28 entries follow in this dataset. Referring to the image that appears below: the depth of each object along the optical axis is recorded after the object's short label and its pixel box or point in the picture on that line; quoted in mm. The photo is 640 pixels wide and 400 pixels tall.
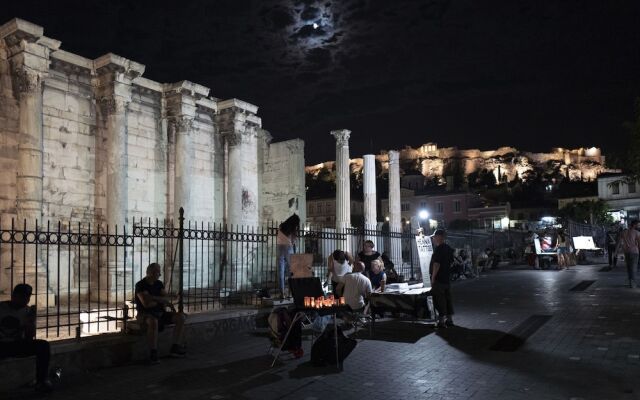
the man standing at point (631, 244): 14406
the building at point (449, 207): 76375
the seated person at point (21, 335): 6160
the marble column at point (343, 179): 26041
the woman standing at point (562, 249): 22669
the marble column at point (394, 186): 29906
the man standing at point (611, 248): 22345
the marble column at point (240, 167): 19844
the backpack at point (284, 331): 7688
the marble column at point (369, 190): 27672
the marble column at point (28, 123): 12949
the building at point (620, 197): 63594
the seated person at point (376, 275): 11539
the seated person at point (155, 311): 7781
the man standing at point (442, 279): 9914
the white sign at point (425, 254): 12703
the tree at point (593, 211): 58881
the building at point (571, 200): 71750
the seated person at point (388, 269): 13645
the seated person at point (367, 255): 11819
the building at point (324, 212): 72000
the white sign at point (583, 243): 25377
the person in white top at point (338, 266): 10555
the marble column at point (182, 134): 17969
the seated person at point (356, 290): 9188
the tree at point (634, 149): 19156
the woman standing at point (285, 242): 11609
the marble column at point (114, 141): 15414
